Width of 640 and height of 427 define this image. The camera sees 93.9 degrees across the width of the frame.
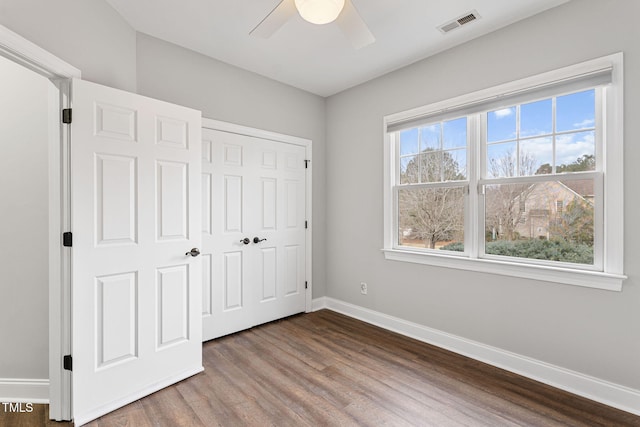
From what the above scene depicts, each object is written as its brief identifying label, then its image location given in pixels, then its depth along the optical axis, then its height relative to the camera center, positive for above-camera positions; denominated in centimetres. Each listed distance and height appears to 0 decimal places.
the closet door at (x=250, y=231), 292 -21
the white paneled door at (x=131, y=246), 182 -23
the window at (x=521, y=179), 201 +26
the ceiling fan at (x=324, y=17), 157 +115
